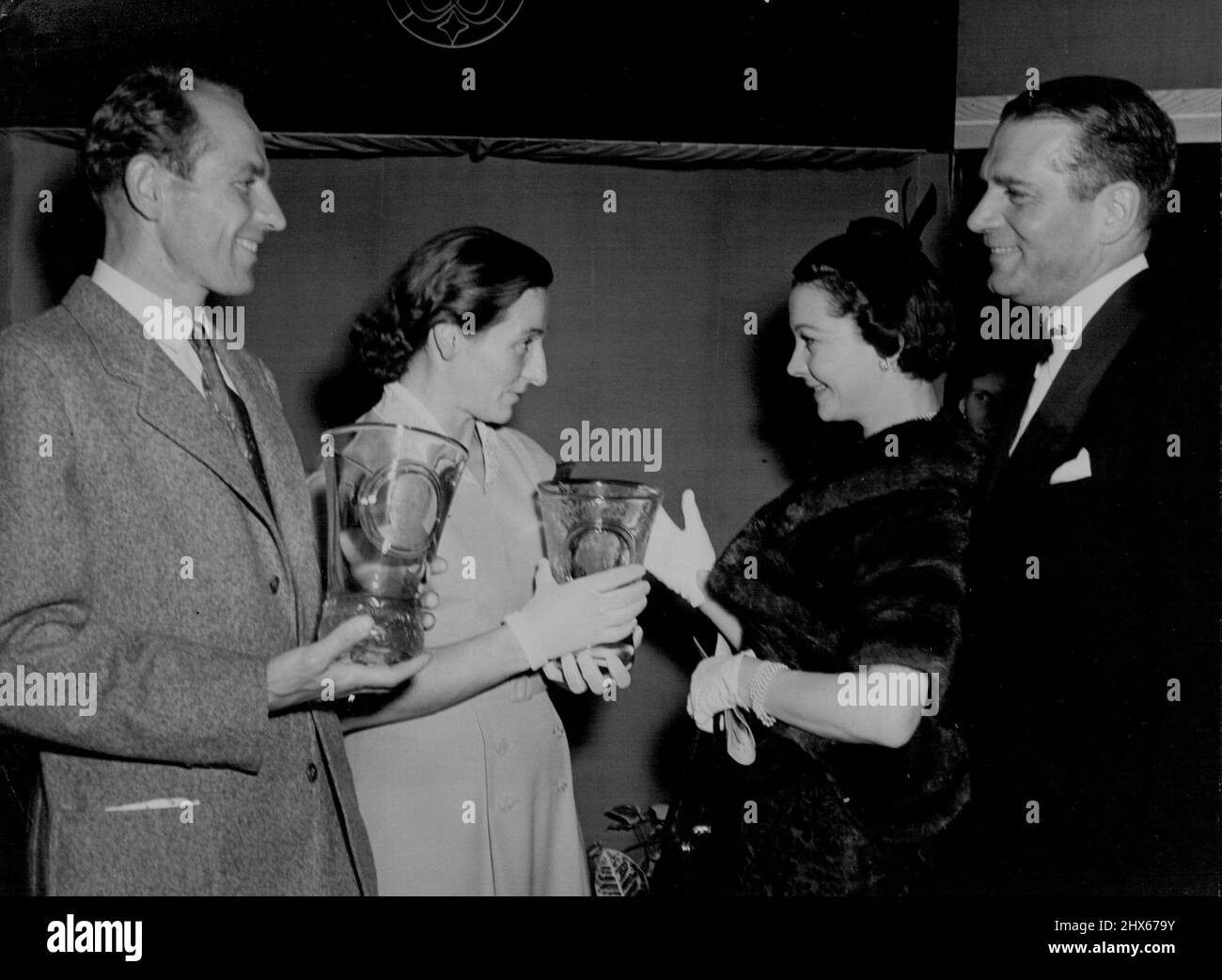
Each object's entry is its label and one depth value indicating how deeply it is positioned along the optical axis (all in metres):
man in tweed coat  1.30
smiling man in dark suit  1.62
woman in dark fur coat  1.52
